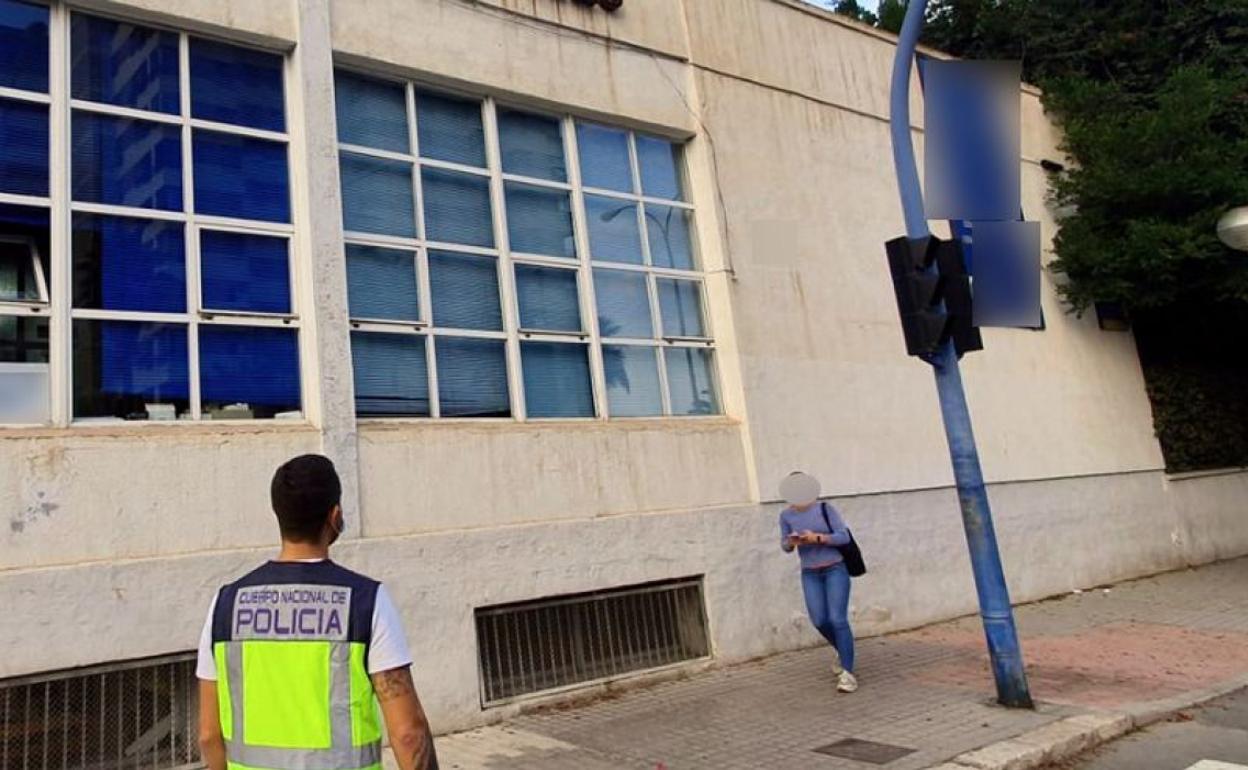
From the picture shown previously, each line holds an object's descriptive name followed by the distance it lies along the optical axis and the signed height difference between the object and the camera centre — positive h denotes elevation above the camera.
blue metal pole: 6.61 +0.18
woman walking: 7.04 -0.40
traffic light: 6.79 +1.39
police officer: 2.48 -0.24
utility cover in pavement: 5.58 -1.46
